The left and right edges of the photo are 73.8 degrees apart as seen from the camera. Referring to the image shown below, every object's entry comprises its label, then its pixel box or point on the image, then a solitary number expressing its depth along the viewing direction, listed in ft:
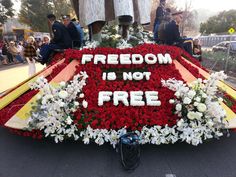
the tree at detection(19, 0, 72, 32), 64.01
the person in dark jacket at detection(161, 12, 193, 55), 11.53
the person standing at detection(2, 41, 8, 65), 35.02
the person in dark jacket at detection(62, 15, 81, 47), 12.31
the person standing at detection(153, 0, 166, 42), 13.33
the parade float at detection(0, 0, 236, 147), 6.29
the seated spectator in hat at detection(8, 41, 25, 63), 36.98
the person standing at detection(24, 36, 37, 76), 17.41
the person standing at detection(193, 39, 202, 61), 15.78
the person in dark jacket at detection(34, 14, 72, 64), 11.53
